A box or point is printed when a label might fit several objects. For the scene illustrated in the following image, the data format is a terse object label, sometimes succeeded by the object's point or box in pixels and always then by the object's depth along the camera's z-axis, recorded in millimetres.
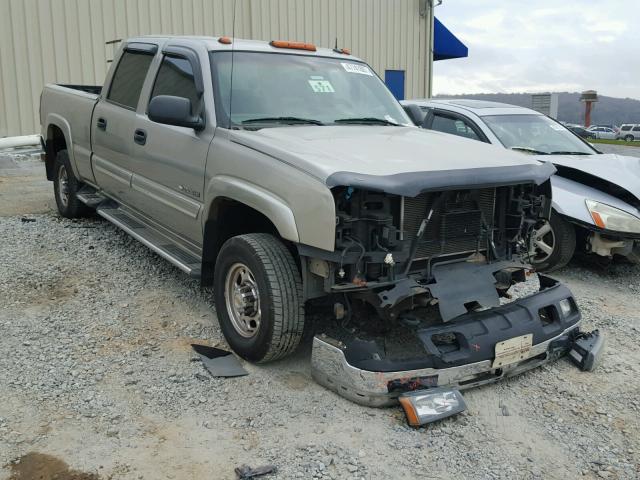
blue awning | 17953
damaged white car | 5895
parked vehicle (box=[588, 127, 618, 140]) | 55719
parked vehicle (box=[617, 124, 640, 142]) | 53406
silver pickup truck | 3453
